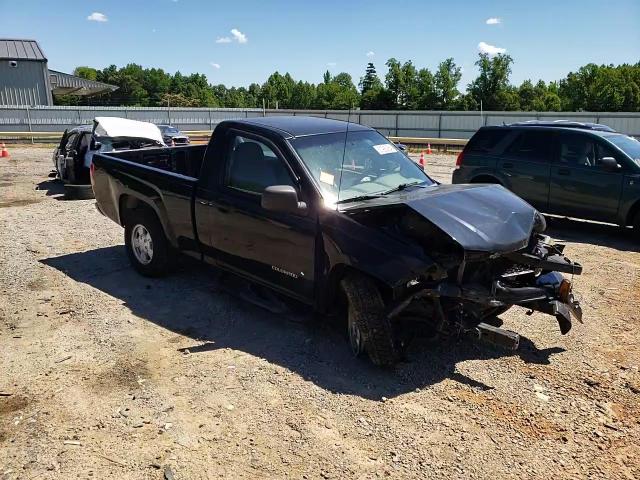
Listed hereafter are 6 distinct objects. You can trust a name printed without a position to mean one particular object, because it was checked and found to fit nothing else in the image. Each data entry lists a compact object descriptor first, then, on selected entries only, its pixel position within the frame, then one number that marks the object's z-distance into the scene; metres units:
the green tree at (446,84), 72.94
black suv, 8.70
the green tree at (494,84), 72.38
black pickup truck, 4.03
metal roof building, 42.06
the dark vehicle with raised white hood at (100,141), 12.98
